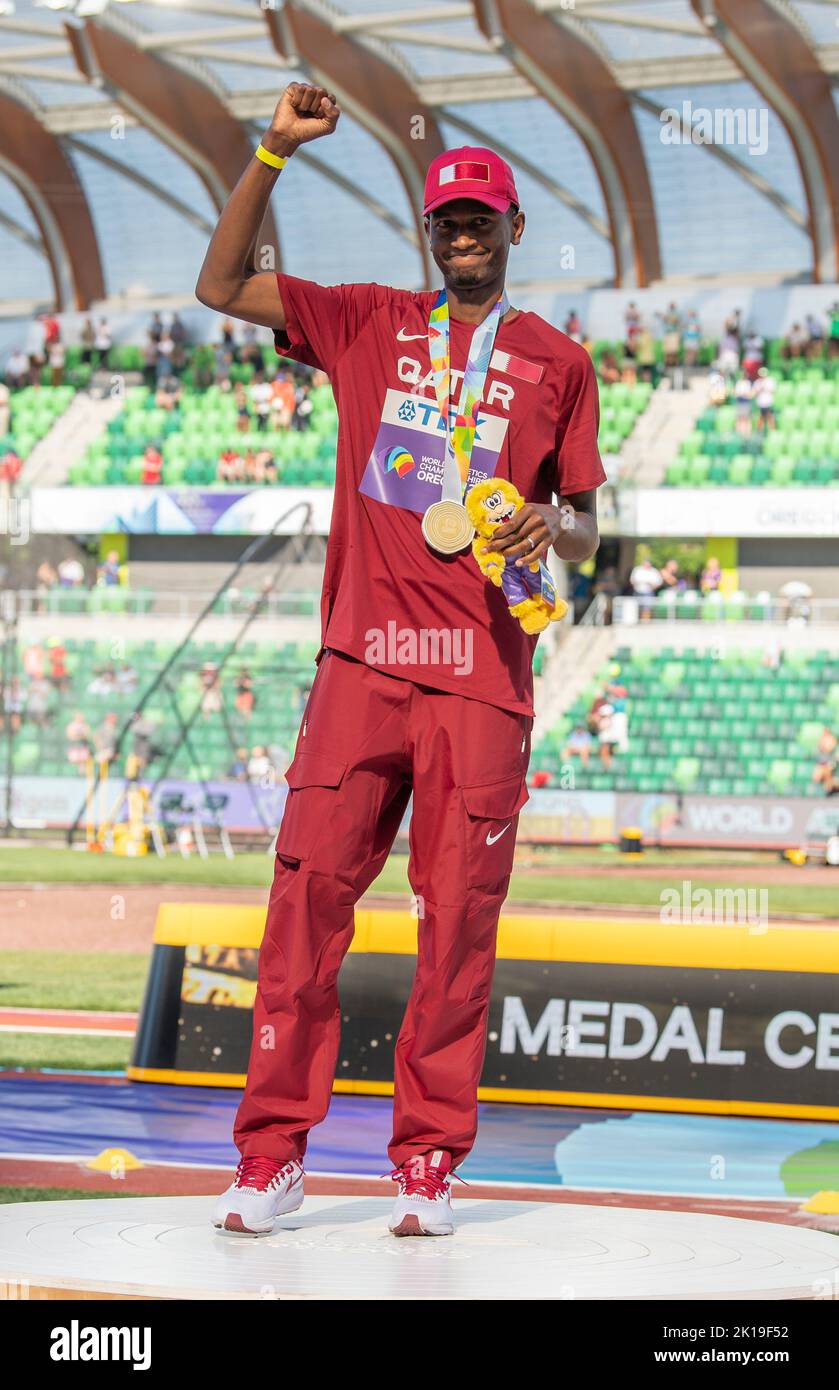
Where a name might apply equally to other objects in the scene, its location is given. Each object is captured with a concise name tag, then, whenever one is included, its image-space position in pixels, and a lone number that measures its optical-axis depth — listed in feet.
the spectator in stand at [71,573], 84.89
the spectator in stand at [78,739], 64.59
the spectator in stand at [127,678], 65.21
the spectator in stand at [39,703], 64.85
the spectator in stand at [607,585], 83.92
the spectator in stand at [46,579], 79.16
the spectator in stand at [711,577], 84.99
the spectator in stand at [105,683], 64.75
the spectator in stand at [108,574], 87.56
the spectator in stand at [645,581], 84.53
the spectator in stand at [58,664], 65.31
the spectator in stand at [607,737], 72.02
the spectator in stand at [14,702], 64.28
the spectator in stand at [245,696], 63.05
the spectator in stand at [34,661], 66.28
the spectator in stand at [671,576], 84.07
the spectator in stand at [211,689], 63.00
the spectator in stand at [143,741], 62.59
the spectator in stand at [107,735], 64.49
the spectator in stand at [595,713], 73.61
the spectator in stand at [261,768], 61.82
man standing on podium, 11.30
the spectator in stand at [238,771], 61.77
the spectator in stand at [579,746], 72.54
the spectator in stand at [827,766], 66.95
